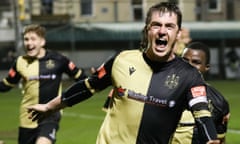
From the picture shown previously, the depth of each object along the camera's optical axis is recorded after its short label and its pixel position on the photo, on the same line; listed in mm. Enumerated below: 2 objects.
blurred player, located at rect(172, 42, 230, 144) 14398
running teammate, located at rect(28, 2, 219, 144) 11594
